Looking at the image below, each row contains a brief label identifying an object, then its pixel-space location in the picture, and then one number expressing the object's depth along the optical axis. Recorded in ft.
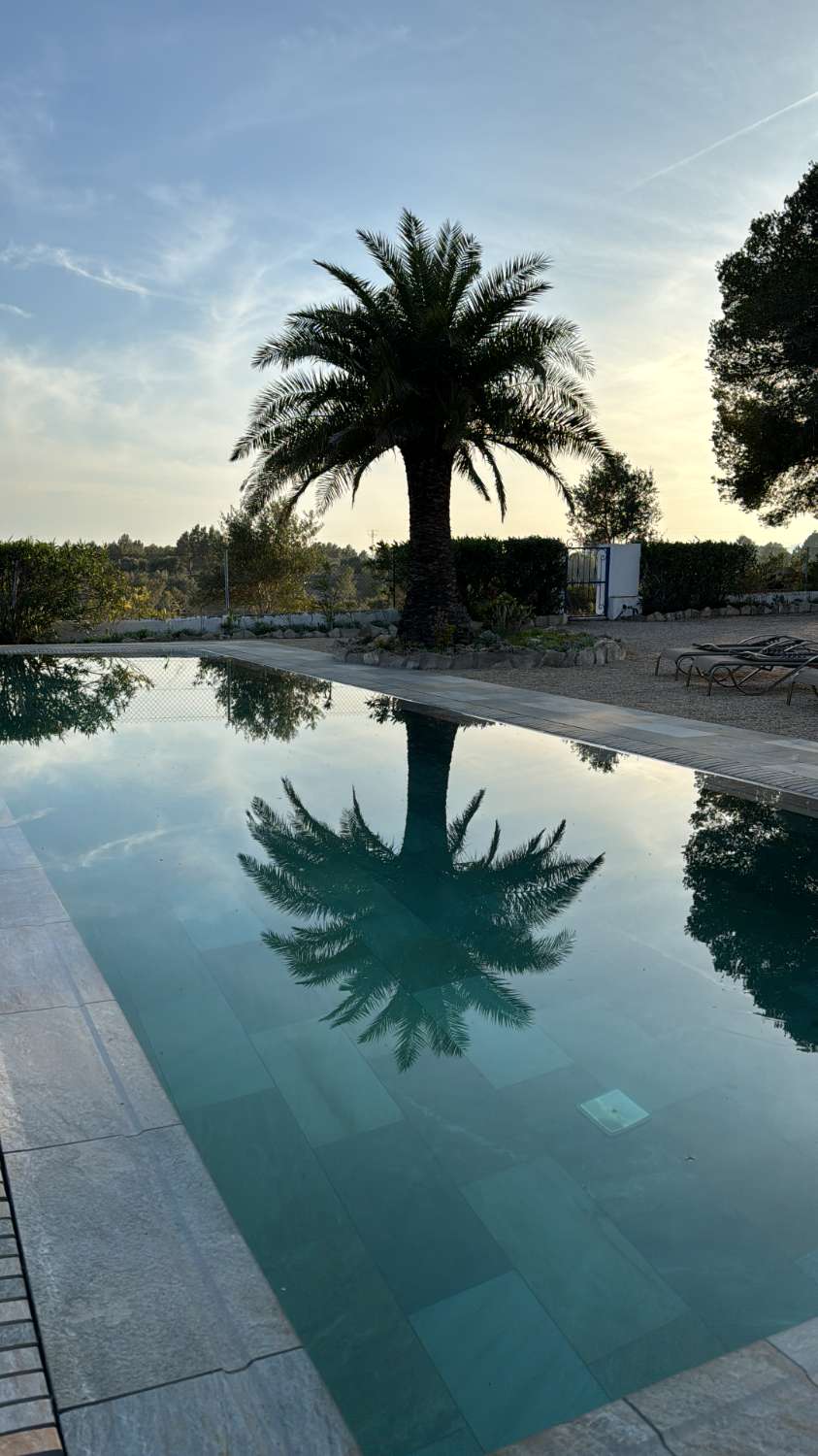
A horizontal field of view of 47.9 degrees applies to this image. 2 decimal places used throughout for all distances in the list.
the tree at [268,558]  125.59
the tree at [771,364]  72.90
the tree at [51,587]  67.87
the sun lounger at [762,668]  40.40
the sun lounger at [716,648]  45.36
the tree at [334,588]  82.17
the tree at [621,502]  108.99
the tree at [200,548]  136.36
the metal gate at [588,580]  84.28
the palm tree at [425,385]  51.11
